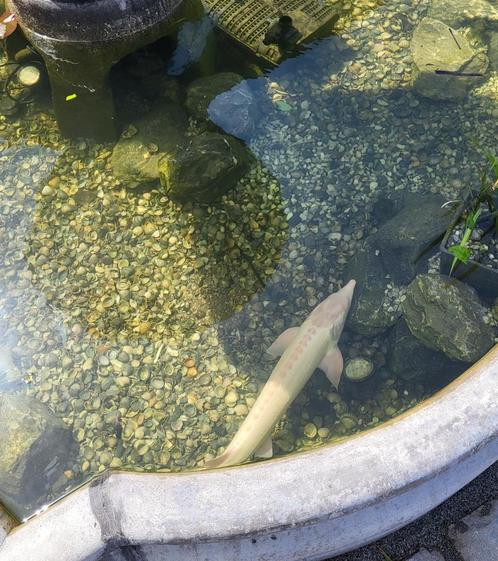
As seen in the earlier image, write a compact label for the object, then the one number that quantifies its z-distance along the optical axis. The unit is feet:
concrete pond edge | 5.90
